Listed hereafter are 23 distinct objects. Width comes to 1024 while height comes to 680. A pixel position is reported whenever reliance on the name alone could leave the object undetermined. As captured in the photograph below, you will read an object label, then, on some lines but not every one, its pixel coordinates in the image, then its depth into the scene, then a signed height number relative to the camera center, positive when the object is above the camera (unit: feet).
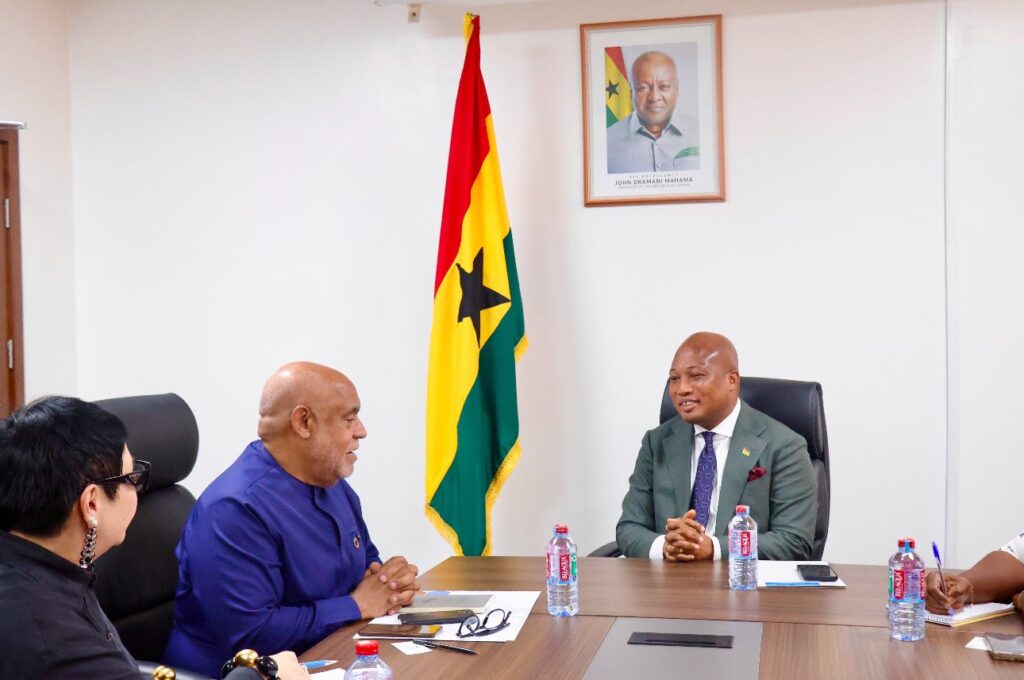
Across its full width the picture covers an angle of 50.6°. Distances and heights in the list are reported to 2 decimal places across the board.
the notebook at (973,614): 7.39 -2.12
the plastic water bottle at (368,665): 6.17 -2.05
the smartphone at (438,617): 7.66 -2.17
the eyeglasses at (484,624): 7.38 -2.16
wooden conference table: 6.53 -2.17
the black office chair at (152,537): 8.38 -1.78
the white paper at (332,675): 6.57 -2.20
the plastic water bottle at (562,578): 7.93 -1.97
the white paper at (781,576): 8.48 -2.16
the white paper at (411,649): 7.07 -2.21
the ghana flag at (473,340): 13.96 -0.35
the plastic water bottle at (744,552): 8.52 -1.94
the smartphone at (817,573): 8.64 -2.13
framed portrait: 14.19 +2.66
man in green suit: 10.50 -1.59
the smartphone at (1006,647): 6.52 -2.08
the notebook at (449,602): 8.00 -2.18
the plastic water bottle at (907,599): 7.06 -1.92
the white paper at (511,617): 7.29 -2.18
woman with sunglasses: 5.11 -1.08
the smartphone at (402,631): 7.43 -2.20
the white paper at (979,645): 6.80 -2.13
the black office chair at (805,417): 11.06 -1.10
